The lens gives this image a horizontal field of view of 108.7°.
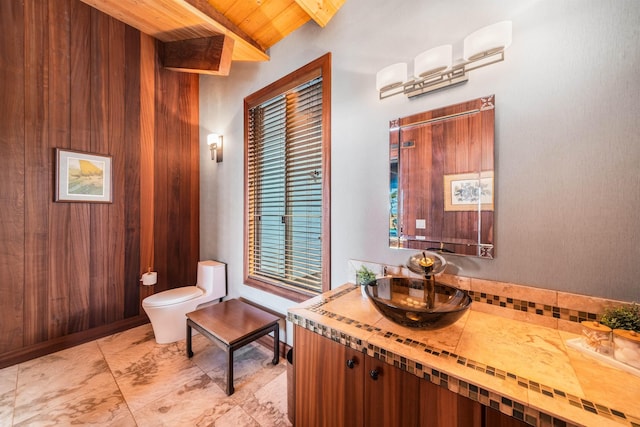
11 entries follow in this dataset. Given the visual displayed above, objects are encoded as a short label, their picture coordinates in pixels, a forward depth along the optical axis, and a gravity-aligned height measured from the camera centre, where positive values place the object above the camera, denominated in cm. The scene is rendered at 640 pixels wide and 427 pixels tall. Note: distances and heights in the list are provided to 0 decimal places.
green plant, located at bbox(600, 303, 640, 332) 79 -37
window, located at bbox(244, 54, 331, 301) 184 +27
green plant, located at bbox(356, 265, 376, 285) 142 -39
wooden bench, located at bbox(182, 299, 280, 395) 165 -91
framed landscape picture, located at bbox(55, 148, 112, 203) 209 +34
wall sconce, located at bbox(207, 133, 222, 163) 279 +84
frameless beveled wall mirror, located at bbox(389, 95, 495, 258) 113 +18
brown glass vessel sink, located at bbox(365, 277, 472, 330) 87 -41
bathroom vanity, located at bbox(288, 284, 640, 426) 61 -49
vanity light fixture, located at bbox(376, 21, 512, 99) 105 +77
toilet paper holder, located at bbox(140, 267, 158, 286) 254 -74
